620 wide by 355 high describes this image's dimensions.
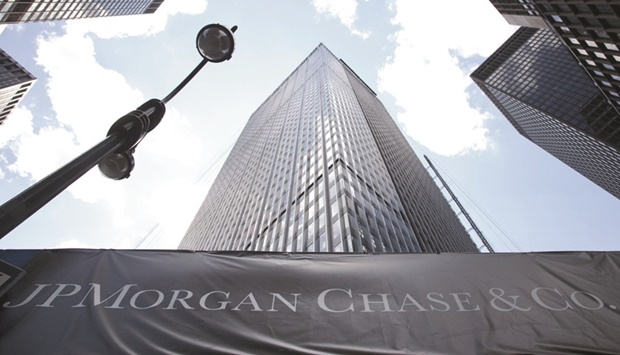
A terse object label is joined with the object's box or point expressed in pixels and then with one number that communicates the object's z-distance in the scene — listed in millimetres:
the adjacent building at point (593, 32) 39656
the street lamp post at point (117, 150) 2896
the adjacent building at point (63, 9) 61728
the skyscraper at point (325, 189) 34906
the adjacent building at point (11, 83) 88875
